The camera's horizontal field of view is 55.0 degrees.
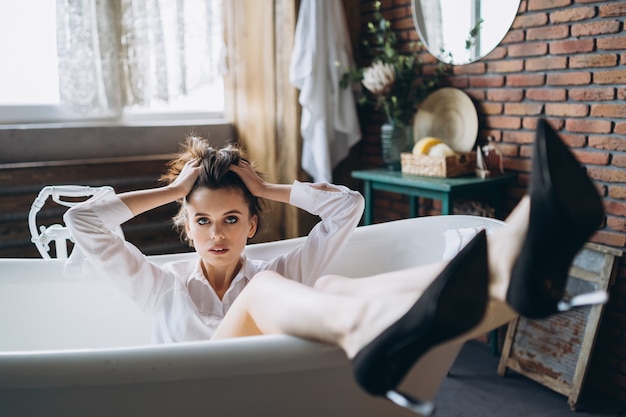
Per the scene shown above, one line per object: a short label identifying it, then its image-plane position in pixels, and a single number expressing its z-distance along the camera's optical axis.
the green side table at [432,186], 2.30
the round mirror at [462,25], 2.46
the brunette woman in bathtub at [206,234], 1.49
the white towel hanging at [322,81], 2.87
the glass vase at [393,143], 2.73
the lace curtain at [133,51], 2.67
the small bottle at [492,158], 2.46
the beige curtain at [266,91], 3.00
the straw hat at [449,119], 2.59
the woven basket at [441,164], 2.41
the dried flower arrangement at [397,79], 2.68
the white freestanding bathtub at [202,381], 1.04
